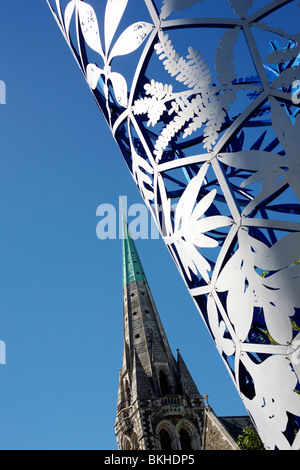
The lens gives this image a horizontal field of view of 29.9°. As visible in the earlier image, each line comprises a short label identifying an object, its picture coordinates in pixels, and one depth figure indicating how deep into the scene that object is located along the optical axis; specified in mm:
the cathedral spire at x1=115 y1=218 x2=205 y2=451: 44719
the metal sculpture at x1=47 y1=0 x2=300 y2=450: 5895
